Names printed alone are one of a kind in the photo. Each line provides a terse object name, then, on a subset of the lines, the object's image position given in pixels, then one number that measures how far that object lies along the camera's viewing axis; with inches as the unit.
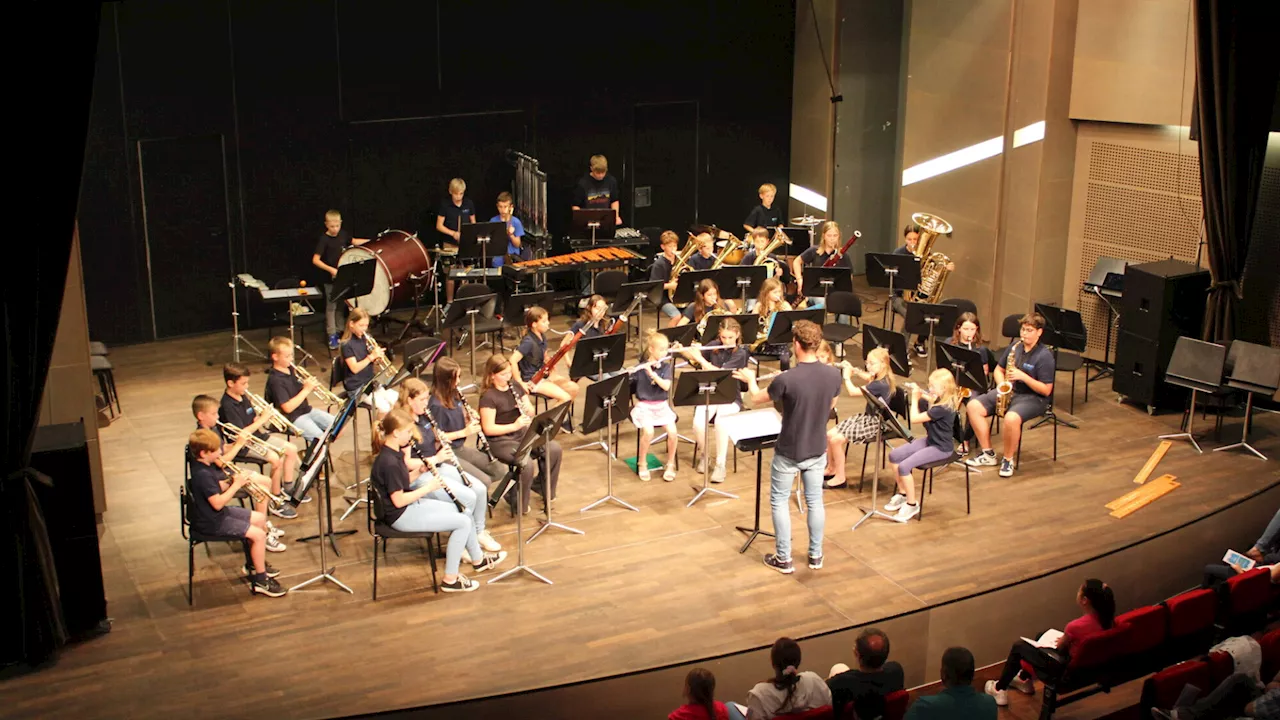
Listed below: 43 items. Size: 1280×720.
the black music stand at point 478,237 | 496.7
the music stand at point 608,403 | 344.5
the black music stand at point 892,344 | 385.7
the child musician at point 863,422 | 372.2
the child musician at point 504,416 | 348.2
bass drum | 487.8
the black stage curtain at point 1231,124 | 411.2
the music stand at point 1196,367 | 409.7
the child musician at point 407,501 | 308.2
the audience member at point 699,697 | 223.3
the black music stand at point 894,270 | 469.4
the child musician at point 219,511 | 305.4
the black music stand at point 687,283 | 450.0
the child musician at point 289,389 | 362.0
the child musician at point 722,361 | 386.9
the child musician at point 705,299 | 429.7
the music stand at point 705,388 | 351.9
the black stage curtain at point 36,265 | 253.9
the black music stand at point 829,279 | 462.3
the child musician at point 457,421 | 343.6
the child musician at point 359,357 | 384.8
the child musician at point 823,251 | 498.0
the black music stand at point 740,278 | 459.8
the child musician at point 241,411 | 344.5
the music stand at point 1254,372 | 403.2
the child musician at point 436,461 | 321.1
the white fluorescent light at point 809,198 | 625.9
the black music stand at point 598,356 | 367.9
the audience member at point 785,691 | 234.1
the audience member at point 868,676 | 235.8
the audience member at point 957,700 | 229.3
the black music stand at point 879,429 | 339.3
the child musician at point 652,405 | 384.5
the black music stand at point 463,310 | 427.5
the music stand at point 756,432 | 348.8
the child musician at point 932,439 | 358.3
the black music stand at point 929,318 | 431.2
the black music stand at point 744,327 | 402.3
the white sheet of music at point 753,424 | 352.2
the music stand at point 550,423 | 311.5
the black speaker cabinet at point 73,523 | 291.4
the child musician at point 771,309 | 430.9
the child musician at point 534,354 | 387.9
